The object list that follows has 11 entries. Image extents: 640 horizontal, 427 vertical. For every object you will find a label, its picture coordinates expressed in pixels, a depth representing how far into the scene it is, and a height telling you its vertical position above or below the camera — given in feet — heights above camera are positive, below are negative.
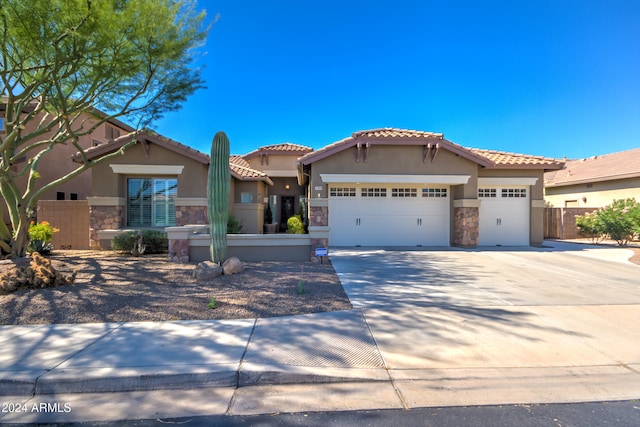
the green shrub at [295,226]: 48.47 -1.09
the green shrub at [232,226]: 42.29 -0.92
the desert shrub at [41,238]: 33.96 -2.07
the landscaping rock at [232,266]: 26.35 -3.79
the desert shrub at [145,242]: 36.86 -2.55
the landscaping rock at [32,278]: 21.30 -3.85
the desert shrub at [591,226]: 54.19 -1.37
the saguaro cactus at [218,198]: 27.20 +1.69
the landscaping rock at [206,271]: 24.90 -3.92
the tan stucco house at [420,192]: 45.93 +3.81
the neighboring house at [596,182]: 65.21 +7.86
